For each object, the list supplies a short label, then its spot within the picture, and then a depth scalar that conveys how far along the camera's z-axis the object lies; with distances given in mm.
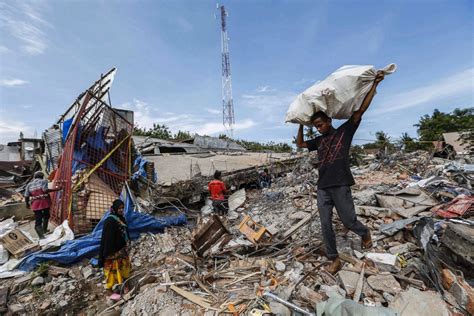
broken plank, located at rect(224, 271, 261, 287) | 2699
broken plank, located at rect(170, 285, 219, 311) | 2414
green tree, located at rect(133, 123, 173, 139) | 19172
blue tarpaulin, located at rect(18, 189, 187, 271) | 4211
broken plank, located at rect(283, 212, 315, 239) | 3630
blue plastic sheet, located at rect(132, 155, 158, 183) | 5824
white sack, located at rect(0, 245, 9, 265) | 4280
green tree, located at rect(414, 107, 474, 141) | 25484
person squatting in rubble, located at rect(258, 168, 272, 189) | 8500
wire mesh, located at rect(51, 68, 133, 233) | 5125
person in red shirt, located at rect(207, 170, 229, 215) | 5929
